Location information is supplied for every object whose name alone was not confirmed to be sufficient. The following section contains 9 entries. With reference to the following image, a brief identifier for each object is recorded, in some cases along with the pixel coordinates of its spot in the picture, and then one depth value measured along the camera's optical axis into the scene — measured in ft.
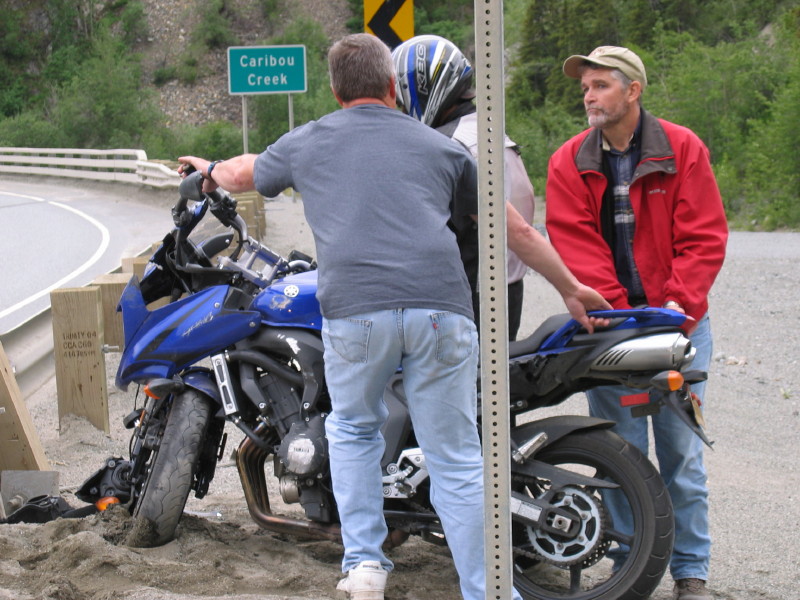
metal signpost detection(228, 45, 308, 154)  139.23
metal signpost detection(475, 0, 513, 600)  15.89
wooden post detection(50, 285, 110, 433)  42.39
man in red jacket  27.22
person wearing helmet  26.48
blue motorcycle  24.79
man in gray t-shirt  22.02
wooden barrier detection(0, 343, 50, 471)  34.58
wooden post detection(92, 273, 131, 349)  48.01
